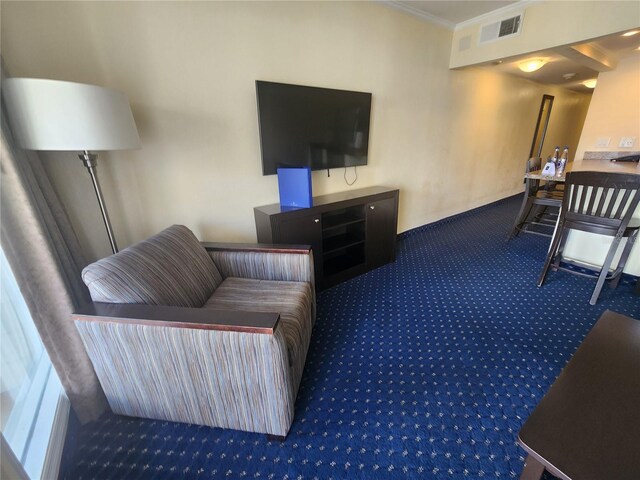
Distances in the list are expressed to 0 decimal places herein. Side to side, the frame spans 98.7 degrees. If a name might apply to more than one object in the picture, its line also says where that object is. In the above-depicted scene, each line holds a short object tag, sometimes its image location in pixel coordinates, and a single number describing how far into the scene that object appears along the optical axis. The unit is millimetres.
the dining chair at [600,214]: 1840
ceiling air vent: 2615
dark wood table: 760
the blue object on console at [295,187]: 2076
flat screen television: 2059
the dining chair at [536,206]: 3105
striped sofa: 1057
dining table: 2630
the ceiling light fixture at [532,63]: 3209
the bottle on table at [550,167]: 2784
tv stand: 2107
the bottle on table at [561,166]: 2829
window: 1053
